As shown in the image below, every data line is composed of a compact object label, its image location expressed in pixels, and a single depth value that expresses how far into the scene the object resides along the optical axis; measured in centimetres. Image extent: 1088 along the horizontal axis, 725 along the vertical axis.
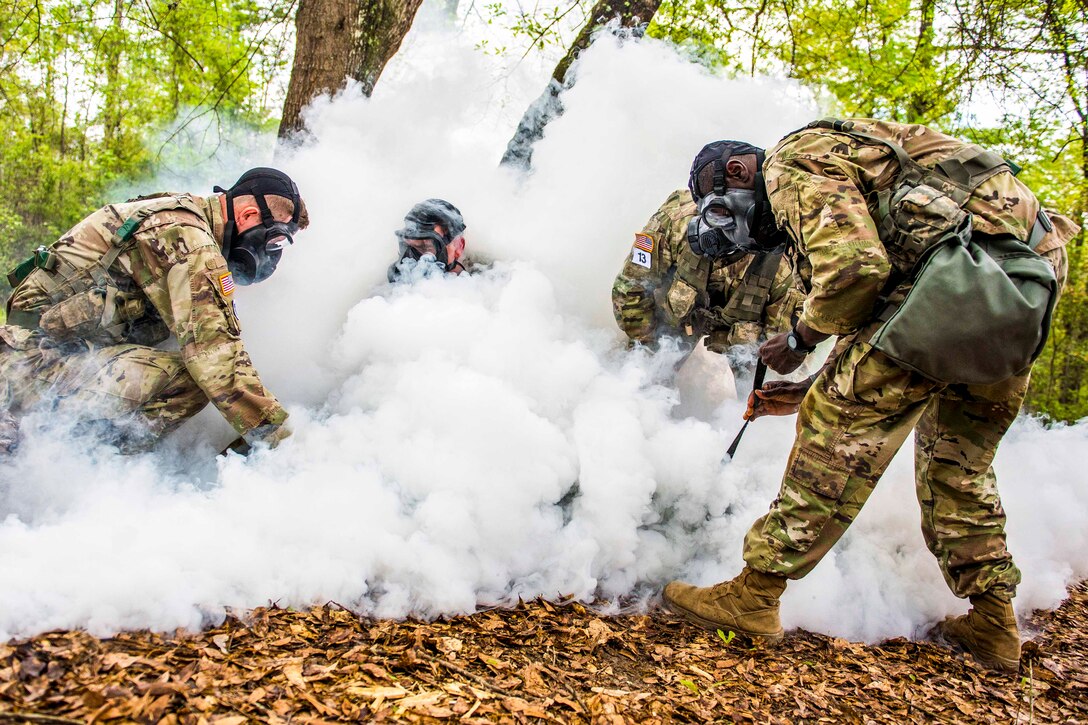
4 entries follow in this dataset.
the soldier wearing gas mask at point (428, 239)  432
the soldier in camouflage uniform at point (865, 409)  247
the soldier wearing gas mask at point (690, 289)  407
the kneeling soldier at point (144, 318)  308
